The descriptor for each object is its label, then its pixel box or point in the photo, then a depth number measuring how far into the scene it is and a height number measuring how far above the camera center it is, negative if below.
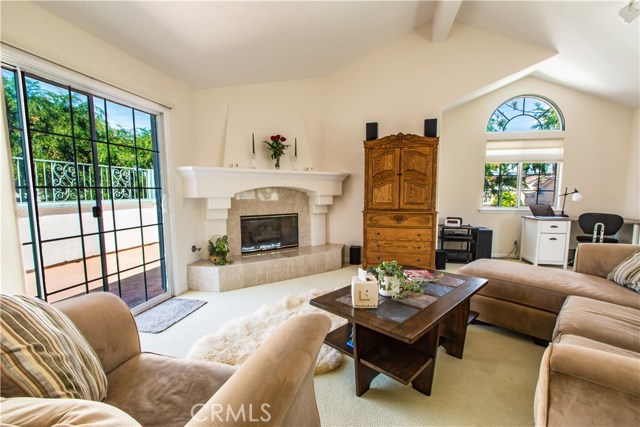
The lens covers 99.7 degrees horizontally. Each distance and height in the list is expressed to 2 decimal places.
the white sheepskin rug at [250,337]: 1.85 -1.12
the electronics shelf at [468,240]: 4.02 -0.74
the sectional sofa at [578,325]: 0.95 -0.74
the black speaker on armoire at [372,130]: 3.93 +0.90
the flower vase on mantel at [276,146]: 3.79 +0.66
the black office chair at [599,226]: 3.80 -0.52
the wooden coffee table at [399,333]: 1.43 -0.84
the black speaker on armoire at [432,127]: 3.67 +0.88
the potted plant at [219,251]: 3.27 -0.70
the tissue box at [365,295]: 1.62 -0.61
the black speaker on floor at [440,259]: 3.88 -0.97
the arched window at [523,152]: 4.32 +0.62
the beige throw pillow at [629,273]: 1.92 -0.61
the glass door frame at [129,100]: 1.73 +0.85
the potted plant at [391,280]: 1.79 -0.59
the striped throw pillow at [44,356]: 0.77 -0.50
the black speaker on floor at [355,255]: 4.28 -0.99
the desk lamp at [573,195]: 3.92 -0.07
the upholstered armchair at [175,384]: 0.59 -0.54
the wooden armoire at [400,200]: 3.58 -0.11
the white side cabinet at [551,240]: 3.81 -0.71
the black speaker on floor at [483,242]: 4.01 -0.76
